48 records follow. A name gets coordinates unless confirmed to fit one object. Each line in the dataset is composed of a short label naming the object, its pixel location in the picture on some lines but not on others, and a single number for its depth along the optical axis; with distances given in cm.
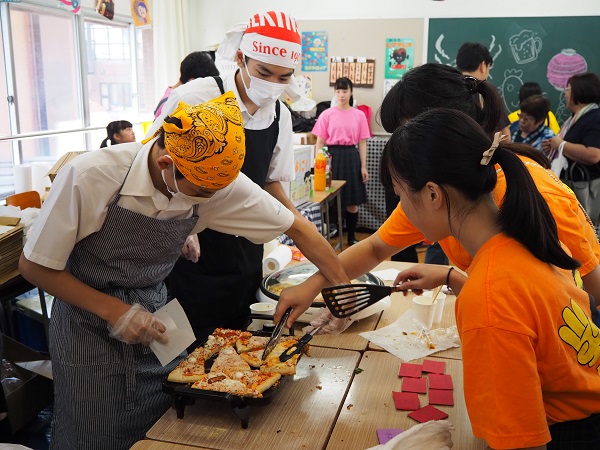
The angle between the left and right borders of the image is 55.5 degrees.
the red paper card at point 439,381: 153
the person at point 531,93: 540
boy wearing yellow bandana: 137
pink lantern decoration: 599
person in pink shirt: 596
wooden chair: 285
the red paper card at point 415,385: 152
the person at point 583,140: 386
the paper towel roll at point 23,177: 402
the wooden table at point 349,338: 181
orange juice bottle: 488
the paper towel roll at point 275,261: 244
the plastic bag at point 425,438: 119
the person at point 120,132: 424
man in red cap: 213
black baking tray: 133
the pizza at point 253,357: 155
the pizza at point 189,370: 143
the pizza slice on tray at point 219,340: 162
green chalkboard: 597
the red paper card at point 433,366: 162
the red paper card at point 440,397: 147
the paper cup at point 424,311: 191
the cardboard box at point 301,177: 412
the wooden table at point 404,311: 176
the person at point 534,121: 413
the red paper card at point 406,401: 145
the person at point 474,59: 326
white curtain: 605
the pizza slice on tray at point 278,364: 149
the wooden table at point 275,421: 131
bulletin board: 639
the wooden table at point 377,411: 132
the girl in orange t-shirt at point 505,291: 104
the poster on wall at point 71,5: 491
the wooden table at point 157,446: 129
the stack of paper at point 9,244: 232
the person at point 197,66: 363
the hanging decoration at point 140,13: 571
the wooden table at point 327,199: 458
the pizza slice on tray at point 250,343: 164
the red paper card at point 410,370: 160
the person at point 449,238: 143
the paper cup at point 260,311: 191
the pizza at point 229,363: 150
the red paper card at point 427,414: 140
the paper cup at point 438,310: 195
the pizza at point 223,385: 136
